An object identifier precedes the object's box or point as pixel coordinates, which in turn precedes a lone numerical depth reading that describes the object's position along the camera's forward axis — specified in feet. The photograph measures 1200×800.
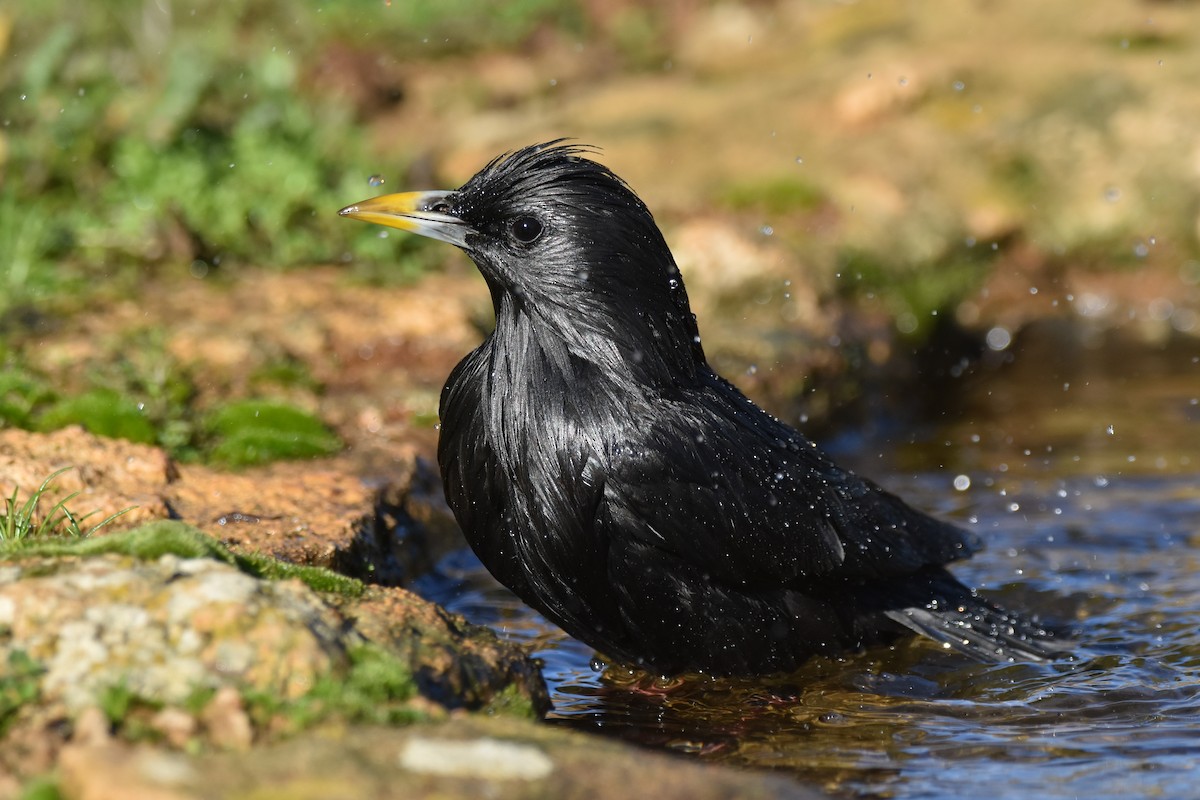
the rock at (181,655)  19.21
